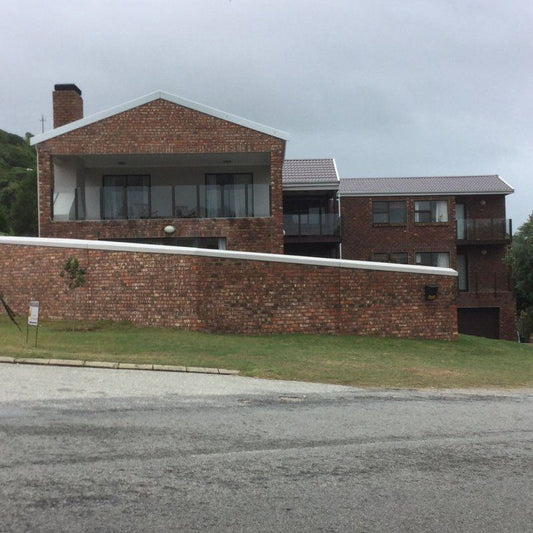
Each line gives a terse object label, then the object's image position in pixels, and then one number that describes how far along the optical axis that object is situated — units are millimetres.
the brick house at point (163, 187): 26609
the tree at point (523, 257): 33562
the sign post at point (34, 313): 14852
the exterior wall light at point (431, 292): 20859
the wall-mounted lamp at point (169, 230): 26875
